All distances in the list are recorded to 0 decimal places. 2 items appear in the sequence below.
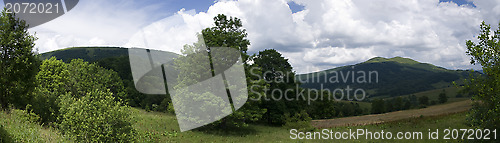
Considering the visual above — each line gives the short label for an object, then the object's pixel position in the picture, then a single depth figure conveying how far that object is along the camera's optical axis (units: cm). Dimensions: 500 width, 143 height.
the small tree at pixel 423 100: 13086
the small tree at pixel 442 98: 12588
